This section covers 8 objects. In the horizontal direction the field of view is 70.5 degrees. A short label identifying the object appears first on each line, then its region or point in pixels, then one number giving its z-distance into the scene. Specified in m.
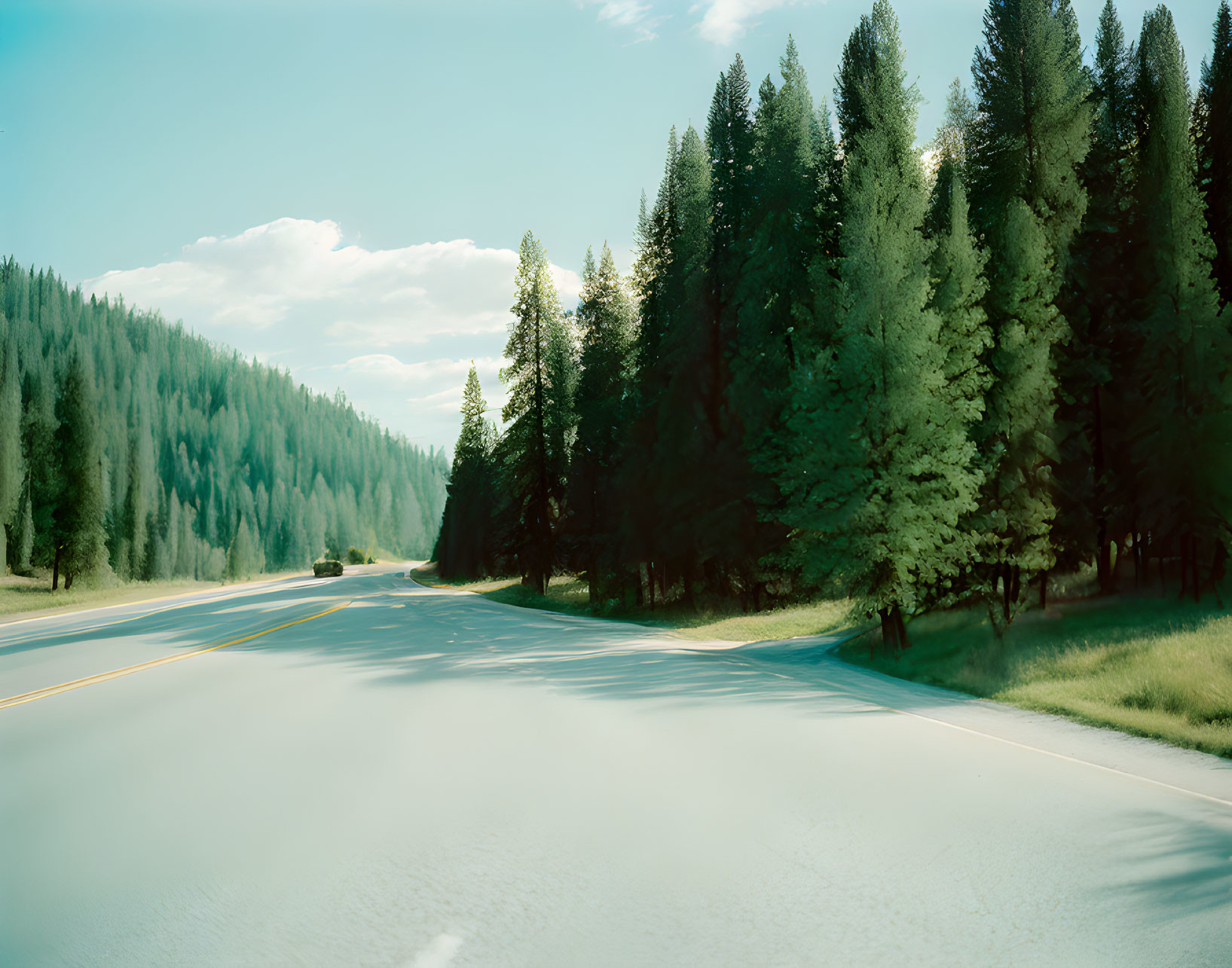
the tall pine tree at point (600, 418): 37.91
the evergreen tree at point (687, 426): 31.91
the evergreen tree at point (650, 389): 33.75
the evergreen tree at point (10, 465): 76.44
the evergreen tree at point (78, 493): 60.41
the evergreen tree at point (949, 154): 26.08
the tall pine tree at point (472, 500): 75.50
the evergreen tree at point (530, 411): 46.56
